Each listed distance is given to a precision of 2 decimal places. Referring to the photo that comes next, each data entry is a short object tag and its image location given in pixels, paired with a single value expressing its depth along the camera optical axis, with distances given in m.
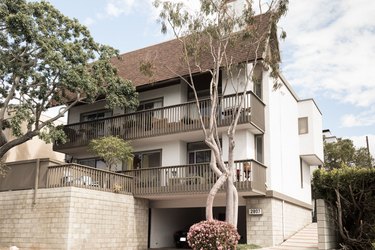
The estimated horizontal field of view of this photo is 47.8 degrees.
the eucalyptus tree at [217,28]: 15.90
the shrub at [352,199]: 14.86
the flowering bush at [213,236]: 11.90
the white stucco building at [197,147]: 18.45
